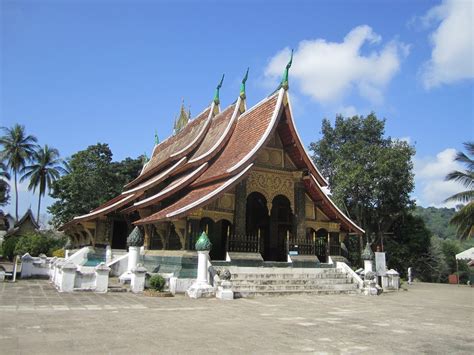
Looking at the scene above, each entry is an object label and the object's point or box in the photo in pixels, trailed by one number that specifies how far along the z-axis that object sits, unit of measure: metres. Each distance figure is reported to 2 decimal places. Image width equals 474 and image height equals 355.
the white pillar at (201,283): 9.85
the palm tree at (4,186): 33.00
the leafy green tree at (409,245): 29.62
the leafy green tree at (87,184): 29.53
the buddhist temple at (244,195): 12.60
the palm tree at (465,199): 20.19
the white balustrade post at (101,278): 10.39
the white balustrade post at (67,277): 10.23
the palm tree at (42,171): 39.00
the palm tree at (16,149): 37.50
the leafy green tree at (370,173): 27.44
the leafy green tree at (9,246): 26.24
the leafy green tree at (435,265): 30.97
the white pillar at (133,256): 12.47
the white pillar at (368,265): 13.52
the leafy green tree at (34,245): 22.50
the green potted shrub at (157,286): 9.97
